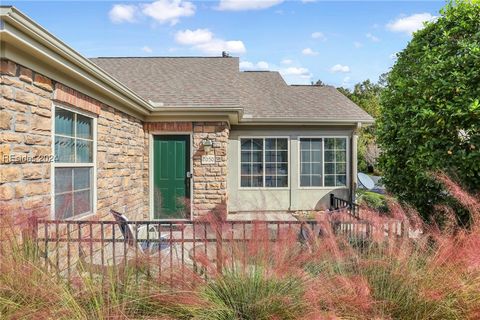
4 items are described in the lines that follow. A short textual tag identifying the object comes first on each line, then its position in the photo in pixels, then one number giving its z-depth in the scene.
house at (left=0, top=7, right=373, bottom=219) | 3.66
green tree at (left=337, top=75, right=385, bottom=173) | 21.73
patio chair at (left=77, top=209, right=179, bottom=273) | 2.58
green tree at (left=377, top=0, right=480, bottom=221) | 3.70
